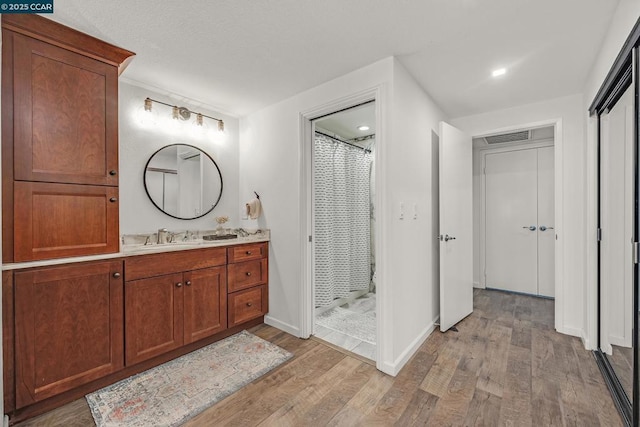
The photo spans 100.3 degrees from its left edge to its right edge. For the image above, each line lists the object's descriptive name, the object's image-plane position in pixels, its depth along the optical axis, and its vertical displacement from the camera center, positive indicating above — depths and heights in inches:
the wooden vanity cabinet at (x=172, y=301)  75.9 -27.7
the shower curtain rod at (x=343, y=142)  130.4 +37.7
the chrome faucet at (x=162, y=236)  98.0 -8.4
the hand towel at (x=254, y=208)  114.9 +2.1
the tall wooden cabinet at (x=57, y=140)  59.7 +18.1
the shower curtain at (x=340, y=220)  127.6 -3.7
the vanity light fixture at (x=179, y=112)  95.5 +39.5
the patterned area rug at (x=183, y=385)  61.8 -46.5
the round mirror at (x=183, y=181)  100.3 +12.9
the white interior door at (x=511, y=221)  148.0 -5.1
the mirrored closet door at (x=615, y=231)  71.4 -5.9
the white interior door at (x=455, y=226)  103.9 -5.6
